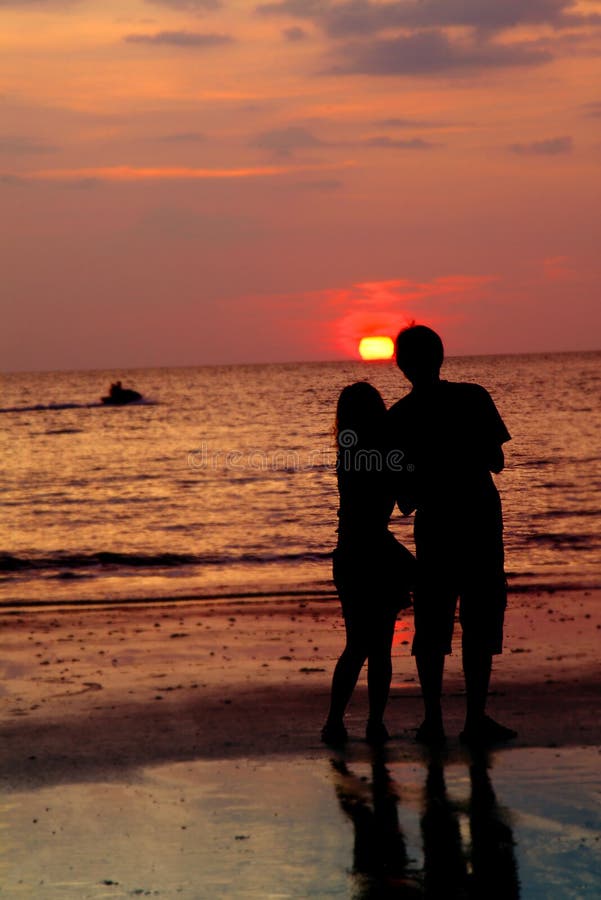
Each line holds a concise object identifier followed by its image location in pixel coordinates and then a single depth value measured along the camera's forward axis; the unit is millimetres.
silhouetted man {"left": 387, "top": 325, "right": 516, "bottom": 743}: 11781
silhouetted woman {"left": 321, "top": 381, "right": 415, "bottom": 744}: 11977
